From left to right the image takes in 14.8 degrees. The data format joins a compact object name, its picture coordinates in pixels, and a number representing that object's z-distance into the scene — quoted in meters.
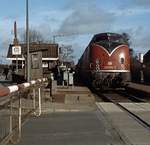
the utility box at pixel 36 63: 32.16
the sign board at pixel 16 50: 33.50
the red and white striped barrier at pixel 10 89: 9.52
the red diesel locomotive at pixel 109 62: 40.75
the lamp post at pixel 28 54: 30.04
